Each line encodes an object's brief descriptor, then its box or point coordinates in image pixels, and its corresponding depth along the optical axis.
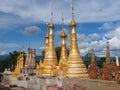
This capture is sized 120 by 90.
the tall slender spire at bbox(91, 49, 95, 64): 36.26
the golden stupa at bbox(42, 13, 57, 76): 31.57
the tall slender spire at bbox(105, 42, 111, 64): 35.40
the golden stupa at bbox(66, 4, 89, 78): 26.16
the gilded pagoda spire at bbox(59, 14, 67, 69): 32.16
